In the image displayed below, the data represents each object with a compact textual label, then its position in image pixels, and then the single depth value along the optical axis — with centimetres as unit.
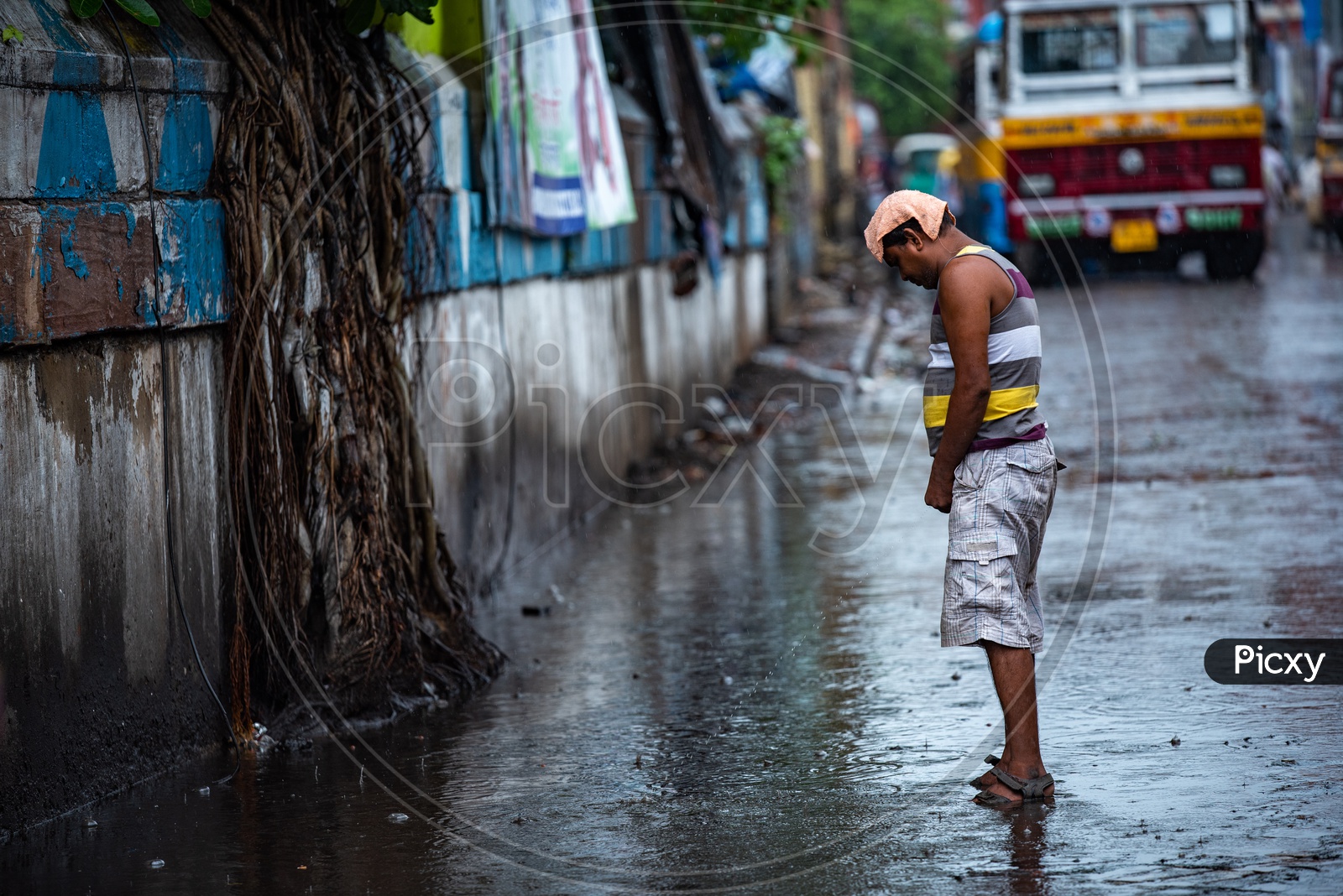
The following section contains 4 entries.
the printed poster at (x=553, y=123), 1466
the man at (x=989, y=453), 841
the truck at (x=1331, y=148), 4941
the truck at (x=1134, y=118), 4006
